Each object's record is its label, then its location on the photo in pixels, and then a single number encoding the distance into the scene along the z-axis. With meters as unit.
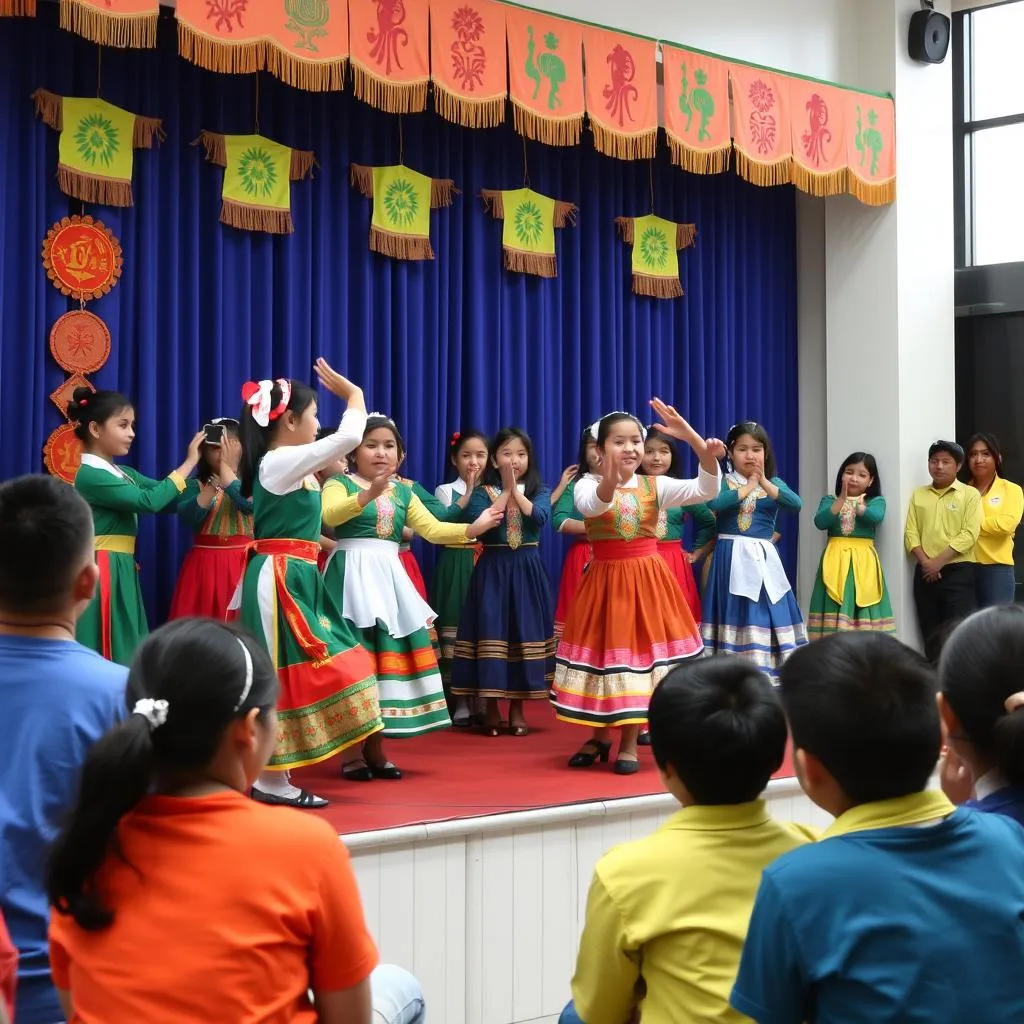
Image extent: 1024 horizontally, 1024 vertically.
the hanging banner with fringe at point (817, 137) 6.23
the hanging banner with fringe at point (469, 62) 5.13
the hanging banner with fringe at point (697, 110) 5.77
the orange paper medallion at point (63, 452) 4.82
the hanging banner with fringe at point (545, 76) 5.33
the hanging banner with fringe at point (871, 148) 6.46
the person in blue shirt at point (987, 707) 1.57
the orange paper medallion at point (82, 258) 4.88
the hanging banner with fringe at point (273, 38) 4.55
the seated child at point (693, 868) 1.49
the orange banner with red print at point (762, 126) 6.01
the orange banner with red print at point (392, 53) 4.93
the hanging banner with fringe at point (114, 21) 4.28
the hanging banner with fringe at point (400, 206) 5.70
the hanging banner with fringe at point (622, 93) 5.55
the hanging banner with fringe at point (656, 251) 6.61
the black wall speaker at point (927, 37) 6.74
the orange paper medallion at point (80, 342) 4.88
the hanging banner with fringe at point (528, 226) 6.12
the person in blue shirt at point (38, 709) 1.60
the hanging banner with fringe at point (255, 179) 5.27
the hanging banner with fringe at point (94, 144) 4.84
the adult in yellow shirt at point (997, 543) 6.54
